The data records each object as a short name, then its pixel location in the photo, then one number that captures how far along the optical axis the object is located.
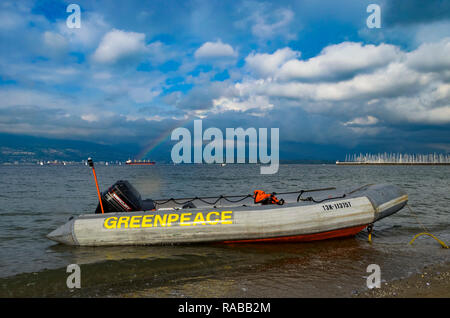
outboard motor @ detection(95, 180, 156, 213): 7.43
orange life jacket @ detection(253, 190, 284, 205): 7.55
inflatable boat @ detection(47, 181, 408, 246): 6.77
